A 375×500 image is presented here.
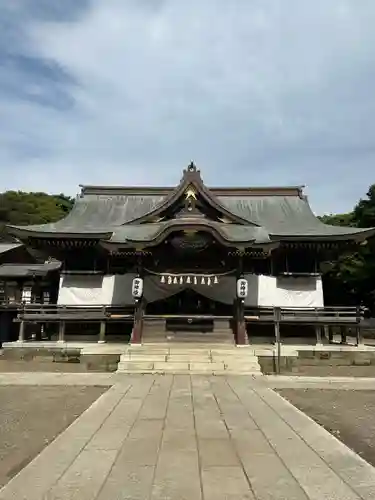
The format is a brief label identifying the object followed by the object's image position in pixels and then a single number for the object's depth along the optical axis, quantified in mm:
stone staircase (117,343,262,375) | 14734
